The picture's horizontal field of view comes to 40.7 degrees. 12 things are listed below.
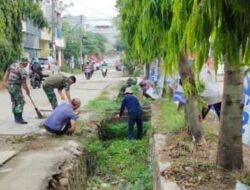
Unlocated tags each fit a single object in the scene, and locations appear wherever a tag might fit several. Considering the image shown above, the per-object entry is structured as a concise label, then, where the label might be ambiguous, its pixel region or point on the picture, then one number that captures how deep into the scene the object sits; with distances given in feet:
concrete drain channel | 14.53
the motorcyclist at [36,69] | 56.38
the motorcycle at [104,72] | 94.95
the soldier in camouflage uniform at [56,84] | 24.88
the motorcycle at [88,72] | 82.93
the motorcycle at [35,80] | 56.47
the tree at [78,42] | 142.87
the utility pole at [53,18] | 76.31
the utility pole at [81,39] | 132.16
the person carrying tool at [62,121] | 20.50
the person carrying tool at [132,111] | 24.83
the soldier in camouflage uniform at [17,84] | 23.82
